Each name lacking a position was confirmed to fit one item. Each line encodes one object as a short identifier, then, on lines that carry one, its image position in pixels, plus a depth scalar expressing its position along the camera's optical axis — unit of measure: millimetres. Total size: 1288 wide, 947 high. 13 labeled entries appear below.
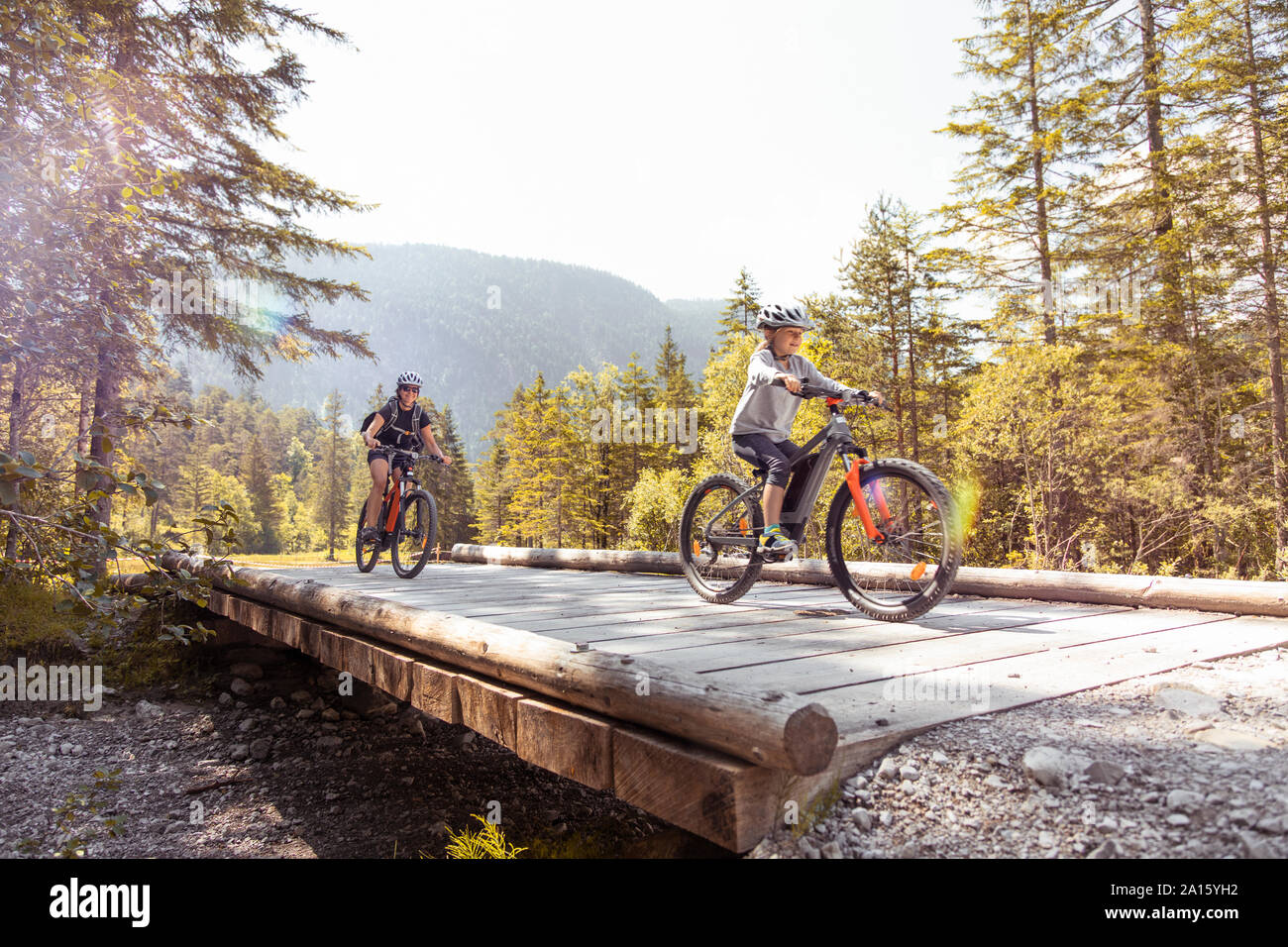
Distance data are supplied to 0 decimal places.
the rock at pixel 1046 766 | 2021
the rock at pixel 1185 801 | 1833
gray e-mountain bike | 4039
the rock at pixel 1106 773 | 1995
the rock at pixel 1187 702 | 2469
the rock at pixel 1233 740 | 2150
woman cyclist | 7953
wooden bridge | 2174
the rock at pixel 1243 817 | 1743
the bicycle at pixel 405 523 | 8062
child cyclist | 4684
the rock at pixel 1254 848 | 1646
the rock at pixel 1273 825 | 1701
